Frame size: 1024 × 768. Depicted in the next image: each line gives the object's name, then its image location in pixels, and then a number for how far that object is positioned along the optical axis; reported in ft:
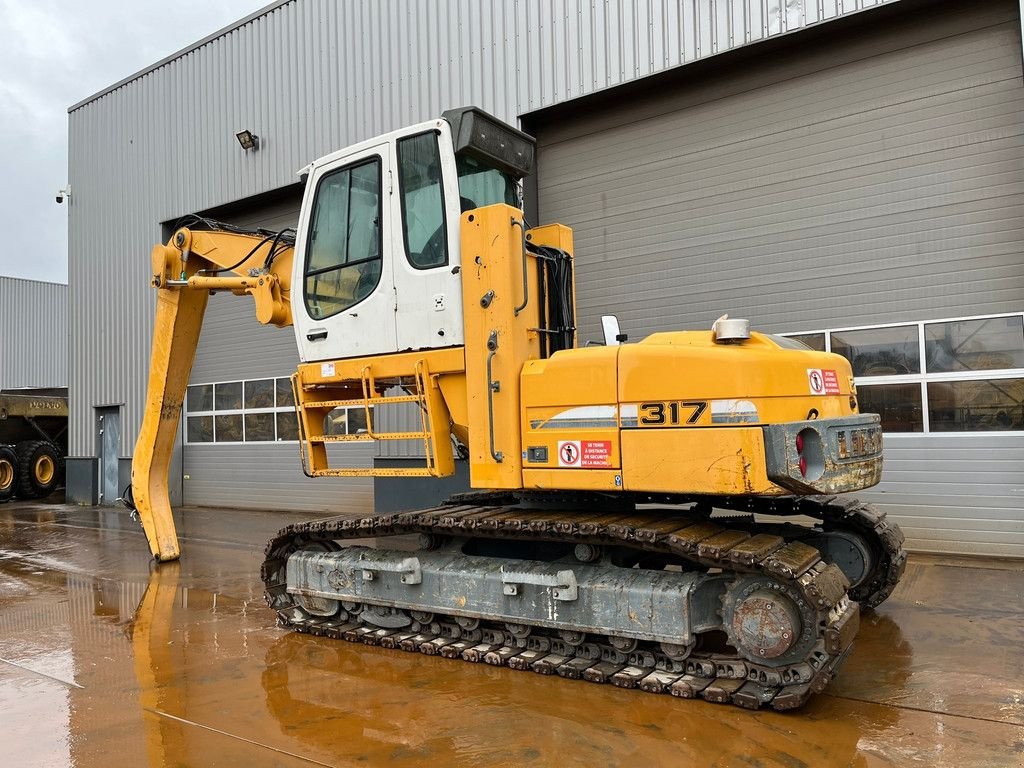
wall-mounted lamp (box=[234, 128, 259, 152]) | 46.37
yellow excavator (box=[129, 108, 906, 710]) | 13.96
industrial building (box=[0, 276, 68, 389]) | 110.22
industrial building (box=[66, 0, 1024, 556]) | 26.91
